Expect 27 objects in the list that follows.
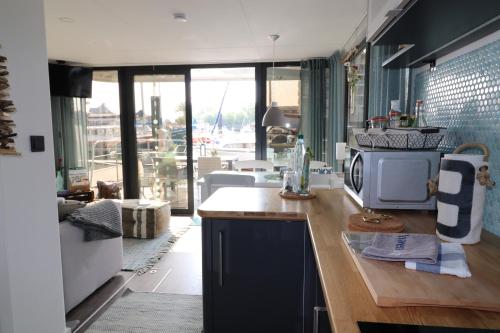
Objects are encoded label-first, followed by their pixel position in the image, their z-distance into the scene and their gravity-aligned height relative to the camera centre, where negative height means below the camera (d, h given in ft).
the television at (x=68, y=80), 15.34 +2.97
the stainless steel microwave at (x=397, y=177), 4.42 -0.50
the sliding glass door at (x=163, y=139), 16.34 +0.18
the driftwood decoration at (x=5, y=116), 5.08 +0.43
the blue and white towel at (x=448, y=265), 2.55 -0.99
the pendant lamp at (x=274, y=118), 12.44 +0.89
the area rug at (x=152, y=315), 7.24 -4.01
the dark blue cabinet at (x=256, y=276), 4.87 -2.02
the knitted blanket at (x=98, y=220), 7.67 -1.85
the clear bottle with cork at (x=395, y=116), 5.31 +0.41
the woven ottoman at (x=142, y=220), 12.78 -2.98
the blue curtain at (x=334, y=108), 12.79 +1.37
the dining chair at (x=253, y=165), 14.83 -1.04
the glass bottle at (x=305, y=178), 6.07 -0.68
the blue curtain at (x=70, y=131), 16.43 +0.62
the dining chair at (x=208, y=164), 16.17 -1.07
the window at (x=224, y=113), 16.25 +1.48
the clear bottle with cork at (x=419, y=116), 5.23 +0.41
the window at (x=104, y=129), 16.79 +0.73
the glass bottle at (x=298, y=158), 6.13 -0.31
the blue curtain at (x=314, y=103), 14.64 +1.70
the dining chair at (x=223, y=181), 10.02 -1.21
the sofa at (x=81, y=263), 7.41 -2.96
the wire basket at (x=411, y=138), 4.47 +0.03
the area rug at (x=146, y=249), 10.49 -3.80
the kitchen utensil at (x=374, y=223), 3.77 -0.98
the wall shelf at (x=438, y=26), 3.35 +1.36
